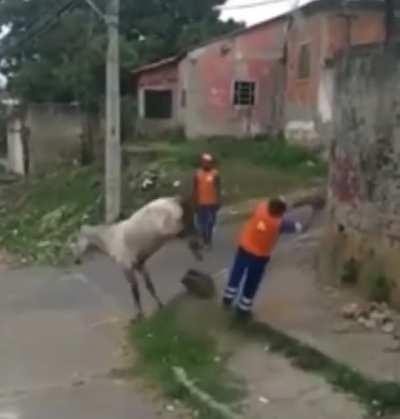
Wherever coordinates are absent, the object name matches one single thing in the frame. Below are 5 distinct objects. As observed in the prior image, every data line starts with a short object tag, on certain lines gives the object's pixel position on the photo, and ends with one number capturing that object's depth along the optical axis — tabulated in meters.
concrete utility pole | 19.41
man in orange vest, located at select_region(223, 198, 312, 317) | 10.93
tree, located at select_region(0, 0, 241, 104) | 40.19
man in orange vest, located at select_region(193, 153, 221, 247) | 16.61
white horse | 11.91
